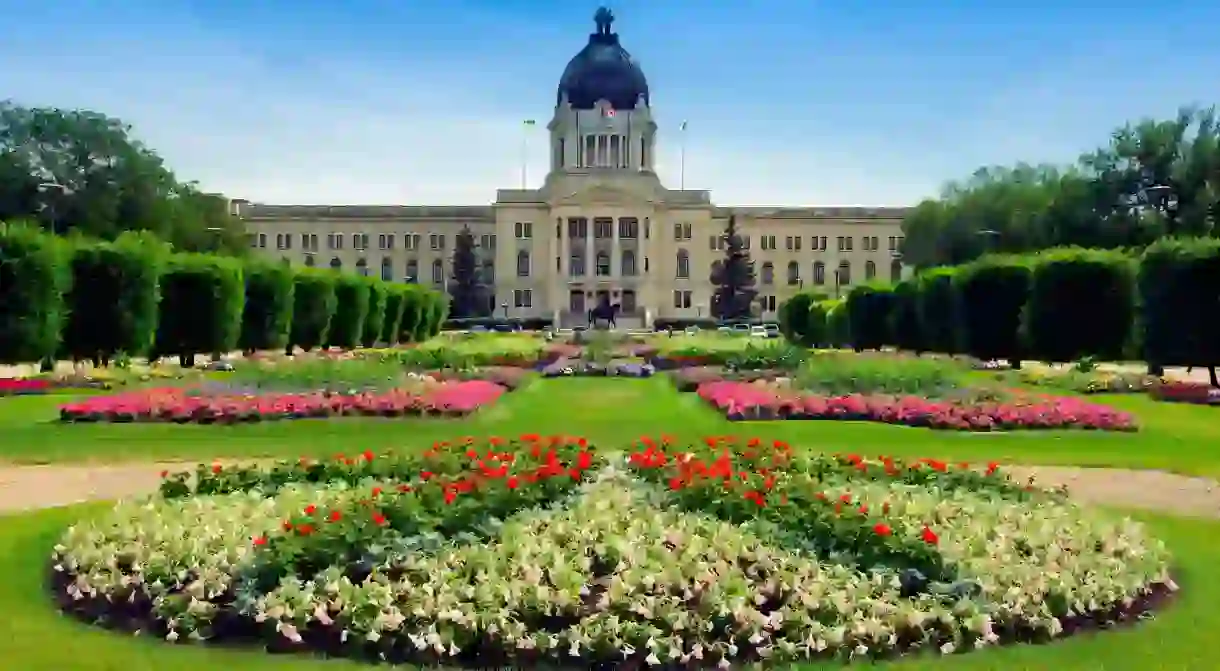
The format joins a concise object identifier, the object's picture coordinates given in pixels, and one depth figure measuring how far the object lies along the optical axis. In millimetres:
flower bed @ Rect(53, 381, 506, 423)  22656
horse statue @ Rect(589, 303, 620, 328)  107412
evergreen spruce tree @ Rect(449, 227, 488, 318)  122750
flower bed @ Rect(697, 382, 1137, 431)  22125
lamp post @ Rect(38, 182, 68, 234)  68938
